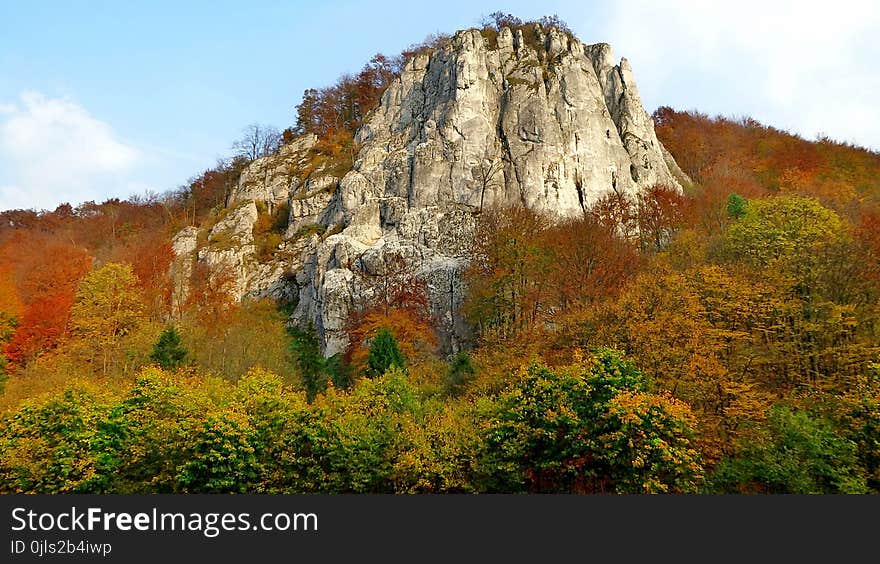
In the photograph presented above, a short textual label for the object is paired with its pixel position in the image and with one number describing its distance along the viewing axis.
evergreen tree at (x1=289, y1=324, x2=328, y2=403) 42.15
